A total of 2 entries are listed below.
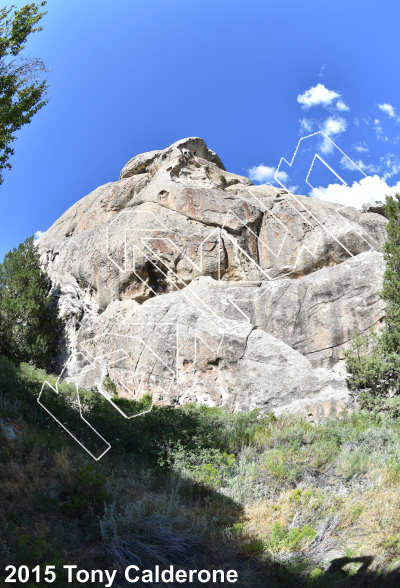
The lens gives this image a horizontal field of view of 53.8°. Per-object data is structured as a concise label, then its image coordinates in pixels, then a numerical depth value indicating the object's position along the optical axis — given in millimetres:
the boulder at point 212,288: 14078
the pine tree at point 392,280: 12672
